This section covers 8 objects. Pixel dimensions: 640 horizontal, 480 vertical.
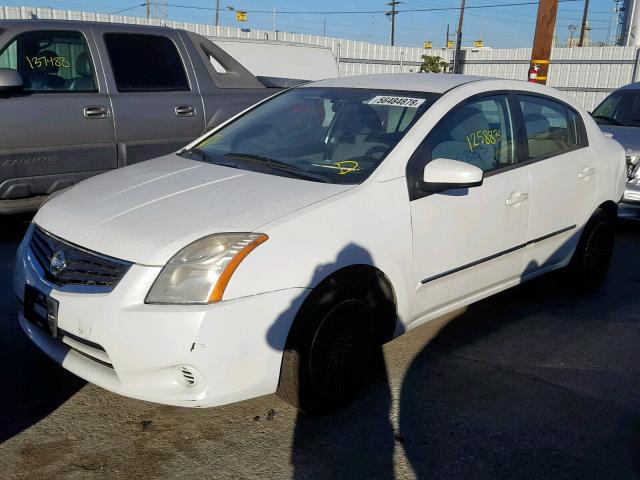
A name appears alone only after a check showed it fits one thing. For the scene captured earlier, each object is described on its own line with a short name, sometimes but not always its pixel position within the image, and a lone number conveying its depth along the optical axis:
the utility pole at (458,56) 21.98
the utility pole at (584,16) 41.08
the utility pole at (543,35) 10.41
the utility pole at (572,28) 67.94
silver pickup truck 5.09
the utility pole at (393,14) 51.59
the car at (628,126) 6.43
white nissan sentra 2.50
